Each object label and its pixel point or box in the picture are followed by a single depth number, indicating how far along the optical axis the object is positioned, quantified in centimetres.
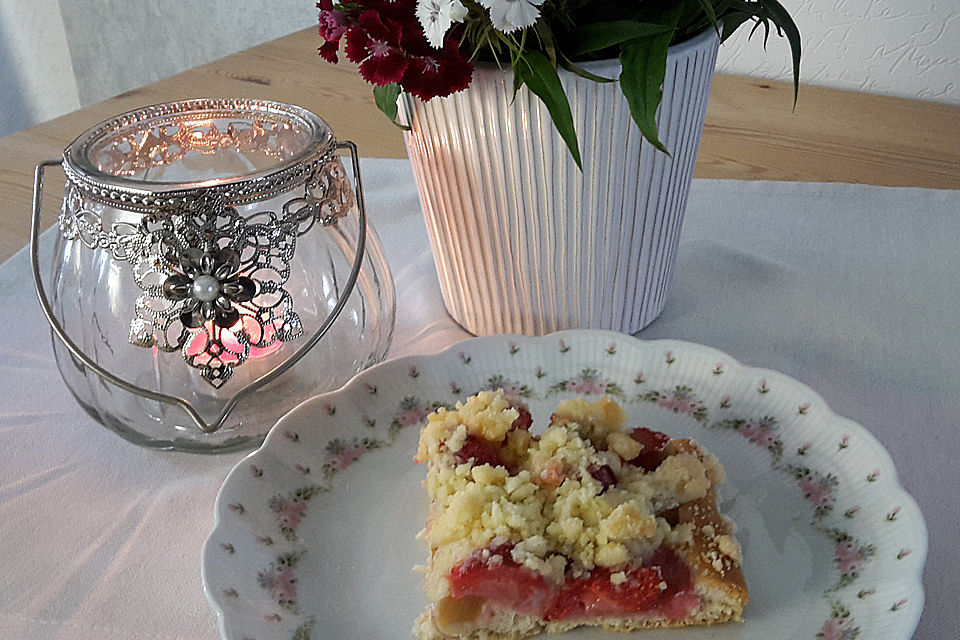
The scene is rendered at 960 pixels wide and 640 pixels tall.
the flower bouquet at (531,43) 47
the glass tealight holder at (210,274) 51
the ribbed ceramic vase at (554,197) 52
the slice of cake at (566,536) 41
